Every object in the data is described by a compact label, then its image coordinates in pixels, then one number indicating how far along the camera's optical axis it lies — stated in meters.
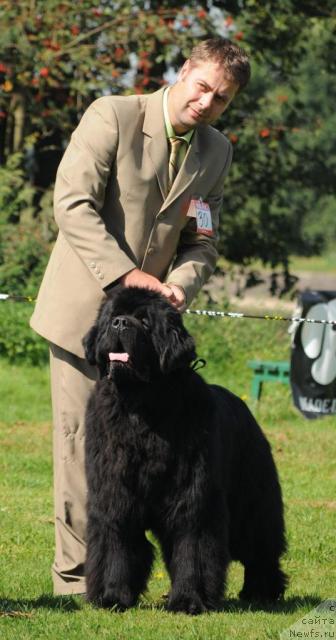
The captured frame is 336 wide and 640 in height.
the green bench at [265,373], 22.97
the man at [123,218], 10.15
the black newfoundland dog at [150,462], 9.55
